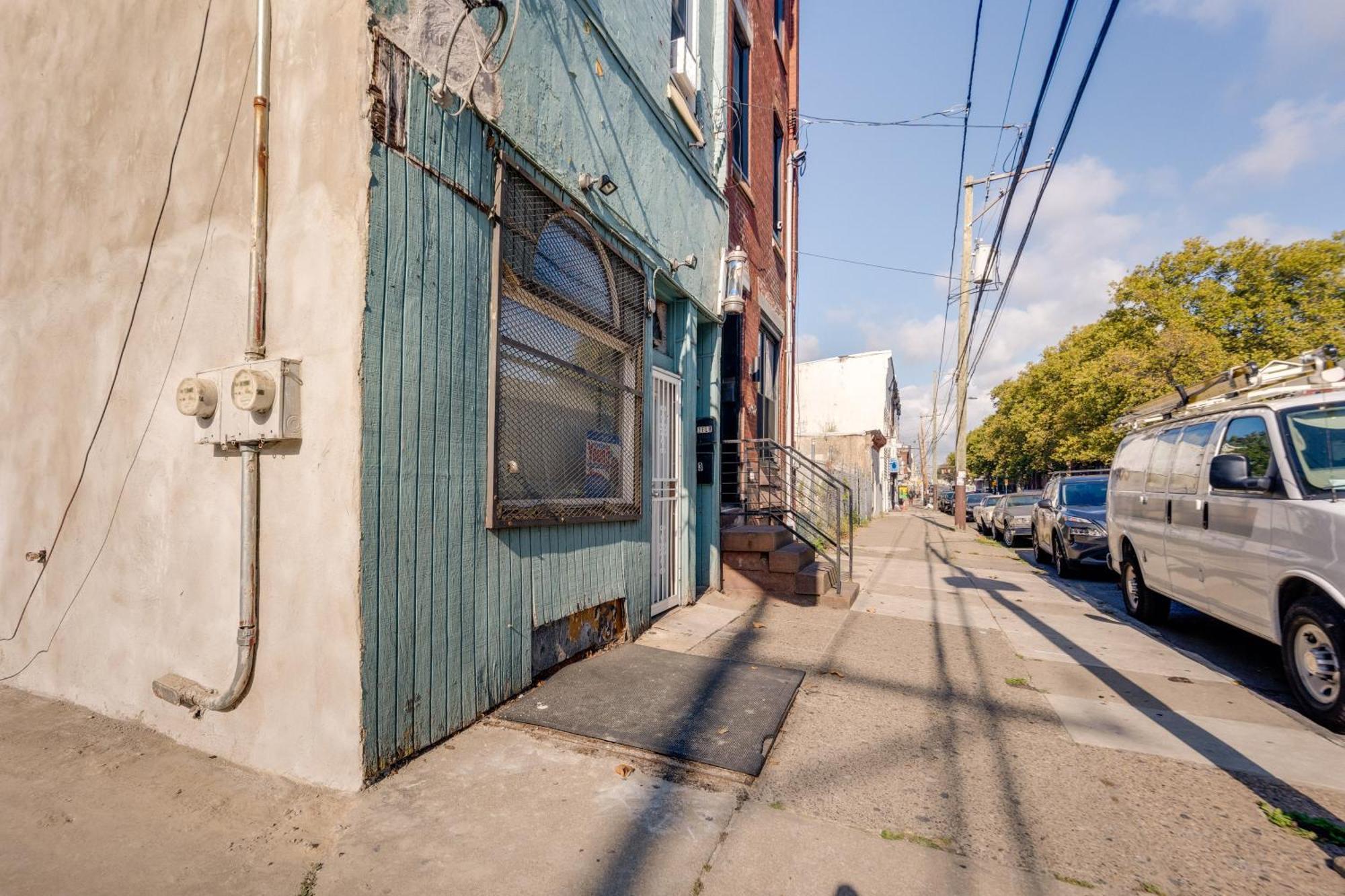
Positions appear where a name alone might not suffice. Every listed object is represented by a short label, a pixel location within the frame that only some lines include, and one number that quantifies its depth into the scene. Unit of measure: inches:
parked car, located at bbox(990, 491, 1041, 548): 609.3
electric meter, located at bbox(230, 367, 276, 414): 107.2
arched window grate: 144.1
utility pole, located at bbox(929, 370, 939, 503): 1850.4
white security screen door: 235.8
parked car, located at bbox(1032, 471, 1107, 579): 375.6
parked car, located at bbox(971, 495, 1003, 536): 828.7
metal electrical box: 108.1
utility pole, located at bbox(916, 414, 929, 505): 2623.0
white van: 144.0
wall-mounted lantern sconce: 287.1
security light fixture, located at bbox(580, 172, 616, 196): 175.3
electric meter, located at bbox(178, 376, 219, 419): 117.5
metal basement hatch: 124.1
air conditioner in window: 246.2
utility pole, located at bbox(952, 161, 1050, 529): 779.4
